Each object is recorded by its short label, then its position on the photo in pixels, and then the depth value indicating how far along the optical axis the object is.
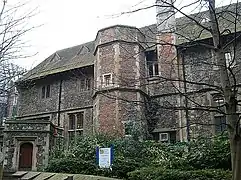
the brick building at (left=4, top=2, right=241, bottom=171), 16.39
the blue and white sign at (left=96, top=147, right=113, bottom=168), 11.30
